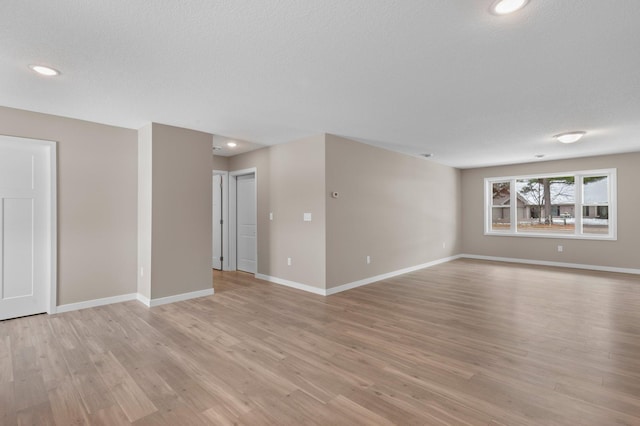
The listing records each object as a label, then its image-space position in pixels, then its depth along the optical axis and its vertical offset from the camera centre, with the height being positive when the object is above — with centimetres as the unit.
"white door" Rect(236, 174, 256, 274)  634 -18
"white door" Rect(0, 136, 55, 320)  371 -15
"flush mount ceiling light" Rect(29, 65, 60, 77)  259 +123
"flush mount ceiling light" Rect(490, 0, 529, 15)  178 +121
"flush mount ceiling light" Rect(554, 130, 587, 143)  466 +116
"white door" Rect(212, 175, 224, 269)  681 -16
